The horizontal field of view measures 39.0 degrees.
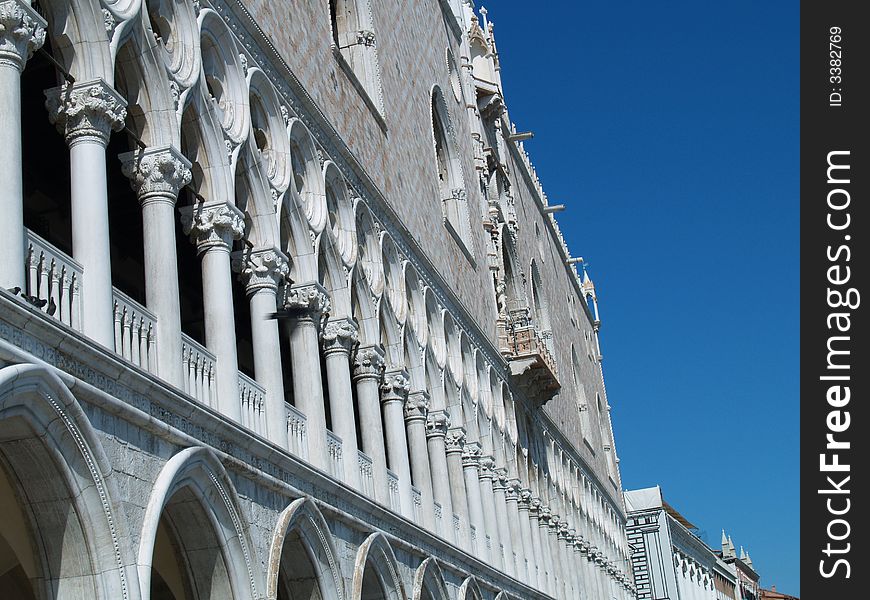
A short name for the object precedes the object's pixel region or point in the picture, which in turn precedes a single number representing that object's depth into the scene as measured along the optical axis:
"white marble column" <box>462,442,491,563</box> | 19.38
